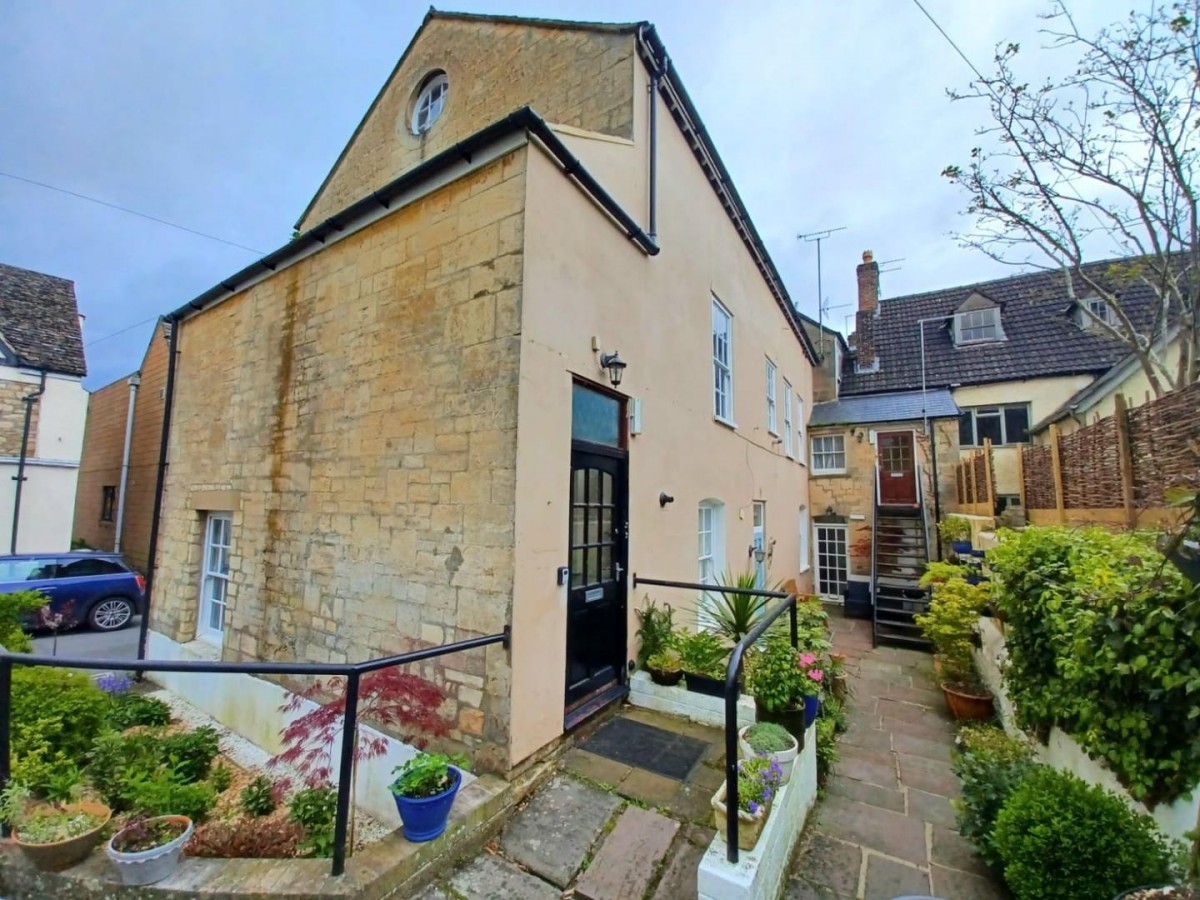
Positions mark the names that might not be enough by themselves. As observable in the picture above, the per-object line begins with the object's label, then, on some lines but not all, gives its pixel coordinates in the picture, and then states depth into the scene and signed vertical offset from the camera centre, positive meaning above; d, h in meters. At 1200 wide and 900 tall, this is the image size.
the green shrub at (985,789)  3.14 -1.81
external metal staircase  10.11 -1.37
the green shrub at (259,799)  4.27 -2.54
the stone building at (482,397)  4.09 +1.23
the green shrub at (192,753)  4.90 -2.56
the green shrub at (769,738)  3.25 -1.51
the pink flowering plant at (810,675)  3.82 -1.28
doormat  3.98 -2.01
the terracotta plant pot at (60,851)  2.57 -1.84
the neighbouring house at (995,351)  15.00 +5.65
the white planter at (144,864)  2.49 -1.81
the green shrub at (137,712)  6.09 -2.62
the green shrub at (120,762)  4.07 -2.35
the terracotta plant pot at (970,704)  5.75 -2.18
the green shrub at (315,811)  3.34 -2.13
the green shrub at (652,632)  5.39 -1.31
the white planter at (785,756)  3.16 -1.57
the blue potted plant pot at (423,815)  2.87 -1.78
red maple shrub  3.30 -1.52
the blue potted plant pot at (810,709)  3.84 -1.53
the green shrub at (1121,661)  2.44 -0.81
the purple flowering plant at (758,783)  2.61 -1.47
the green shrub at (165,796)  3.51 -2.21
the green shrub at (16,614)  6.80 -1.74
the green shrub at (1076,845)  2.37 -1.62
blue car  10.44 -1.79
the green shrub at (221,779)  4.85 -2.71
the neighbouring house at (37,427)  12.79 +2.00
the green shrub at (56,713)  4.46 -2.03
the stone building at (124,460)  15.56 +1.49
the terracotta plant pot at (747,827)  2.56 -1.63
